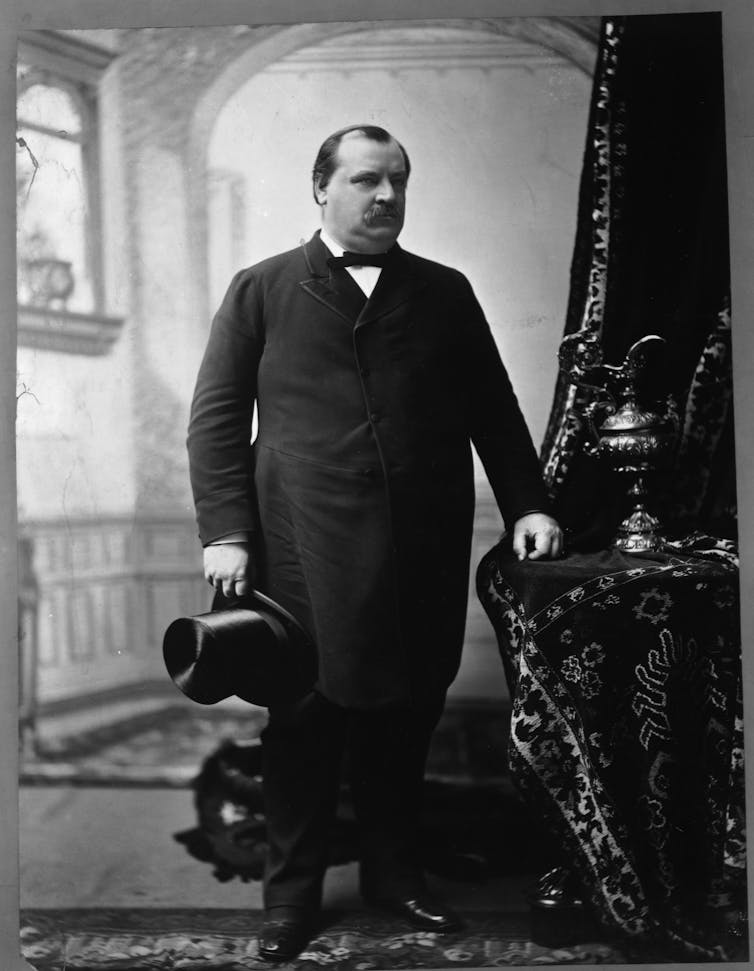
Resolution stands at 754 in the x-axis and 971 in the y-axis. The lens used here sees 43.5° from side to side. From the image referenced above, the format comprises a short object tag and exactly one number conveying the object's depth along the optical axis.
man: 1.82
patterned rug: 1.79
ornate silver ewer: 1.79
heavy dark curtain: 1.85
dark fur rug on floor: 1.86
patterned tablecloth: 1.66
